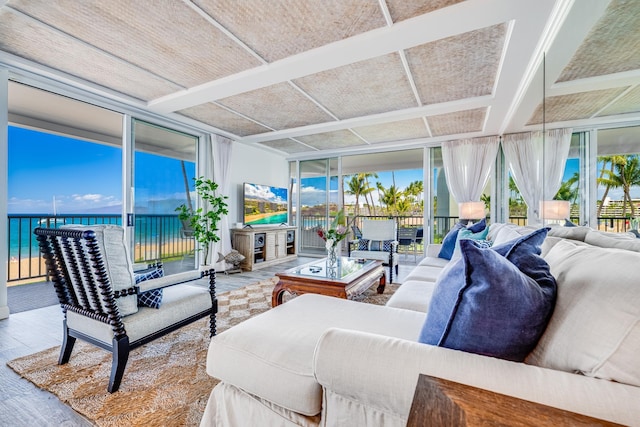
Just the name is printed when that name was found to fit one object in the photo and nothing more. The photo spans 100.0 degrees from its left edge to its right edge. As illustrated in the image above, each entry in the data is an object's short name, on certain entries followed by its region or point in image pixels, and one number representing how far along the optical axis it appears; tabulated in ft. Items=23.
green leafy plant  13.96
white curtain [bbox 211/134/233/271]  15.17
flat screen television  17.22
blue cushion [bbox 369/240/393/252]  14.44
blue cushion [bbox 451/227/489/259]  9.26
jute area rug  4.40
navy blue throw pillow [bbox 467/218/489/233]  10.65
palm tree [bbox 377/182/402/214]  28.32
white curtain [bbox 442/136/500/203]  15.75
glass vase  9.85
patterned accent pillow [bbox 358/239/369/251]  14.76
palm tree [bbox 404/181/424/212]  26.94
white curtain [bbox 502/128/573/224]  12.58
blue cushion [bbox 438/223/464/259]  10.57
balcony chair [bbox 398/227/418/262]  18.89
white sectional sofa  2.08
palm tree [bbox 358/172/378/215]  28.76
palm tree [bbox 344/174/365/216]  28.81
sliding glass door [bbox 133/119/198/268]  12.39
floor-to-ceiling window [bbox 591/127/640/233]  5.51
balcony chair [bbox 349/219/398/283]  14.47
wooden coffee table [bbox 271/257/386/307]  7.61
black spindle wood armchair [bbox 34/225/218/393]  4.80
